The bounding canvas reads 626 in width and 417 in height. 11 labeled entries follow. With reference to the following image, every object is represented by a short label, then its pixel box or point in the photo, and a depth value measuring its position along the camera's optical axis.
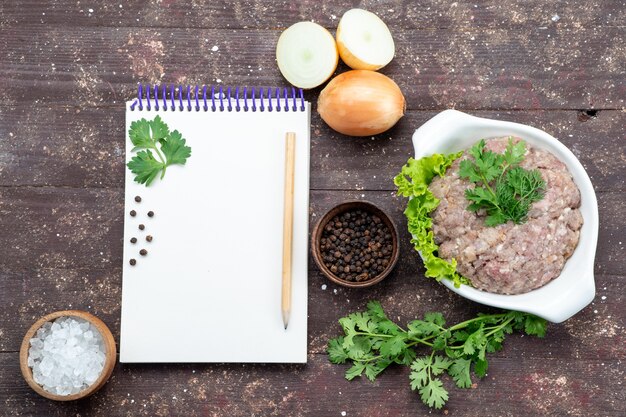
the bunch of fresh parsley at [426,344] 0.86
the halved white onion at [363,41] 0.87
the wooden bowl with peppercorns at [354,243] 0.86
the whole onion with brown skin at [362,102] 0.85
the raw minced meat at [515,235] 0.81
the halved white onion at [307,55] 0.87
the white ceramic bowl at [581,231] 0.82
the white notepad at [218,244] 0.88
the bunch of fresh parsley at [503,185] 0.81
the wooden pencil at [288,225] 0.87
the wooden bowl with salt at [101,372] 0.84
